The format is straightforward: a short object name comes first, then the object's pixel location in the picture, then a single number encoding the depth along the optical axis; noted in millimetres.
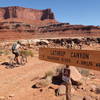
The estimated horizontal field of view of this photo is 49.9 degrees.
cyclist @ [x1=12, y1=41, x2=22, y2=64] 6823
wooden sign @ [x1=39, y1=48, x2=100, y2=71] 2104
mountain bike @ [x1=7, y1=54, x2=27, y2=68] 6719
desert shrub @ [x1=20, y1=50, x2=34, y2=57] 9802
